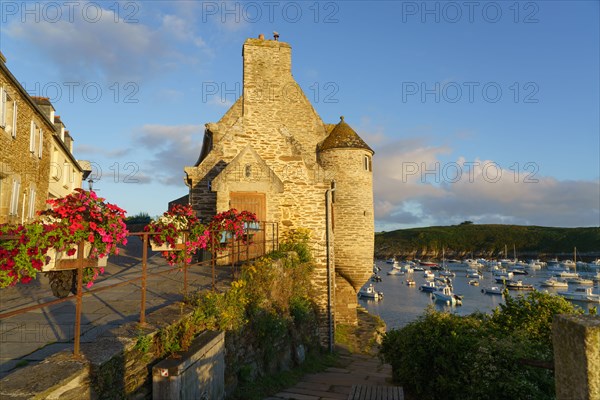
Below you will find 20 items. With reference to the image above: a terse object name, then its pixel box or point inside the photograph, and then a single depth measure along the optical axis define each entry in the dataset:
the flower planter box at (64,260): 3.82
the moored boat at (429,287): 51.80
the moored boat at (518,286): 51.75
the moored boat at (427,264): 91.30
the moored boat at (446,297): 42.84
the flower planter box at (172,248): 7.47
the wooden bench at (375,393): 6.52
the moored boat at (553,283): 54.72
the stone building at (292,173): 13.62
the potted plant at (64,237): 3.41
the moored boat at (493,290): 49.97
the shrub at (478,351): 6.35
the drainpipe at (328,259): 14.66
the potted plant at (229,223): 9.76
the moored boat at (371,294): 46.59
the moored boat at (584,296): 42.53
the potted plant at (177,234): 7.32
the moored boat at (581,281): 59.00
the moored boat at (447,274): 70.12
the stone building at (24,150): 13.83
